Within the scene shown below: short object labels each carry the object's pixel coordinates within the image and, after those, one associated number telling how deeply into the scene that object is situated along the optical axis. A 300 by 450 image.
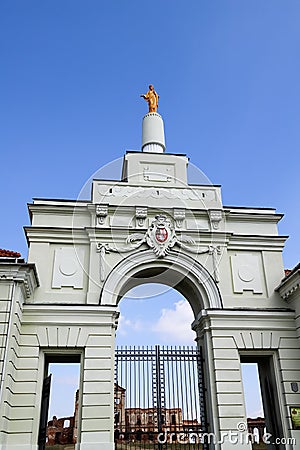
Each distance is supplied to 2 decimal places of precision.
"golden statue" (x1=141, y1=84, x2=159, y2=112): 20.28
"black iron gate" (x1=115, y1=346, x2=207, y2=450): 13.84
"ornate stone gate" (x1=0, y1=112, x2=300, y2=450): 12.90
